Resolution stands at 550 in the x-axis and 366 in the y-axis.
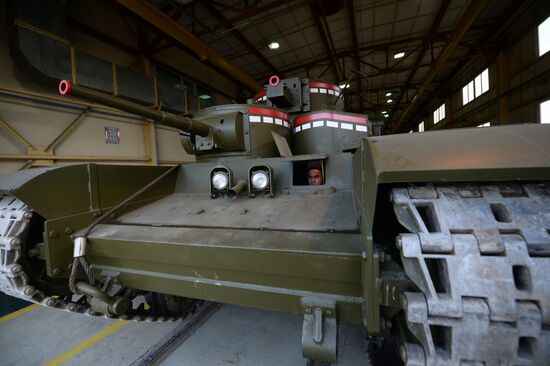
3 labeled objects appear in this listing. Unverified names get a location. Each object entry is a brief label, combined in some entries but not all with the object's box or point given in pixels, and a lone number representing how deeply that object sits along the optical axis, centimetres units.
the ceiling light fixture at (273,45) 865
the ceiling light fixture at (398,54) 1069
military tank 93
